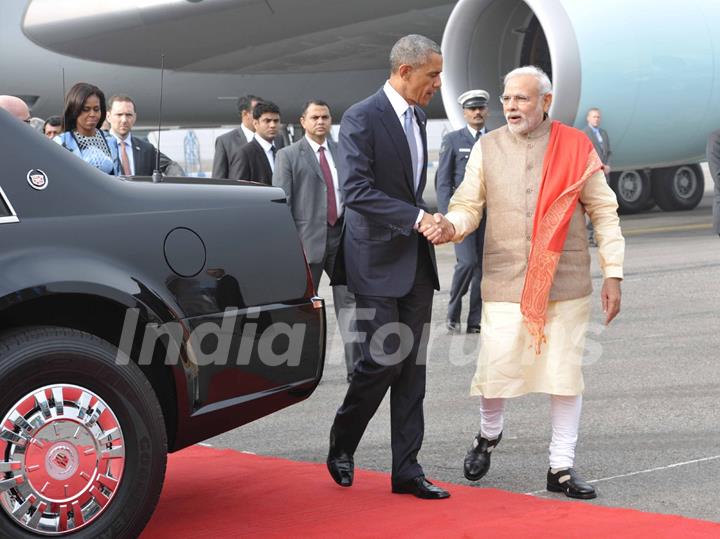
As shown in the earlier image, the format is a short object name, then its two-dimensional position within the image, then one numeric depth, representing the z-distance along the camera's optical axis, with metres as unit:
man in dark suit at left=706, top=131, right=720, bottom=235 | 9.28
